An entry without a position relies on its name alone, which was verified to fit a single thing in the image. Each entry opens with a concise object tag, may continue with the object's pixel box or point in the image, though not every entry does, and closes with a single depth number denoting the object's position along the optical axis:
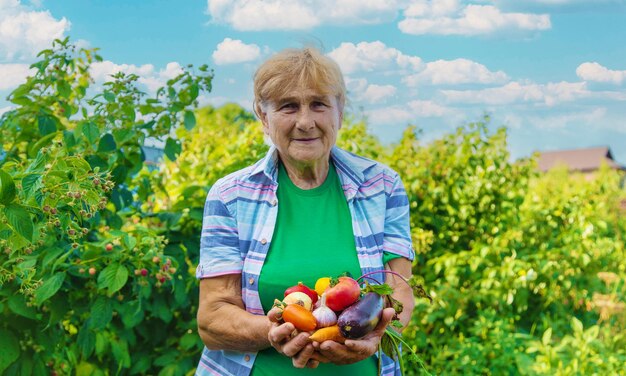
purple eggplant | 1.71
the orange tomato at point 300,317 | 1.72
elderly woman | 2.05
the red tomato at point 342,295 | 1.75
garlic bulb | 1.74
